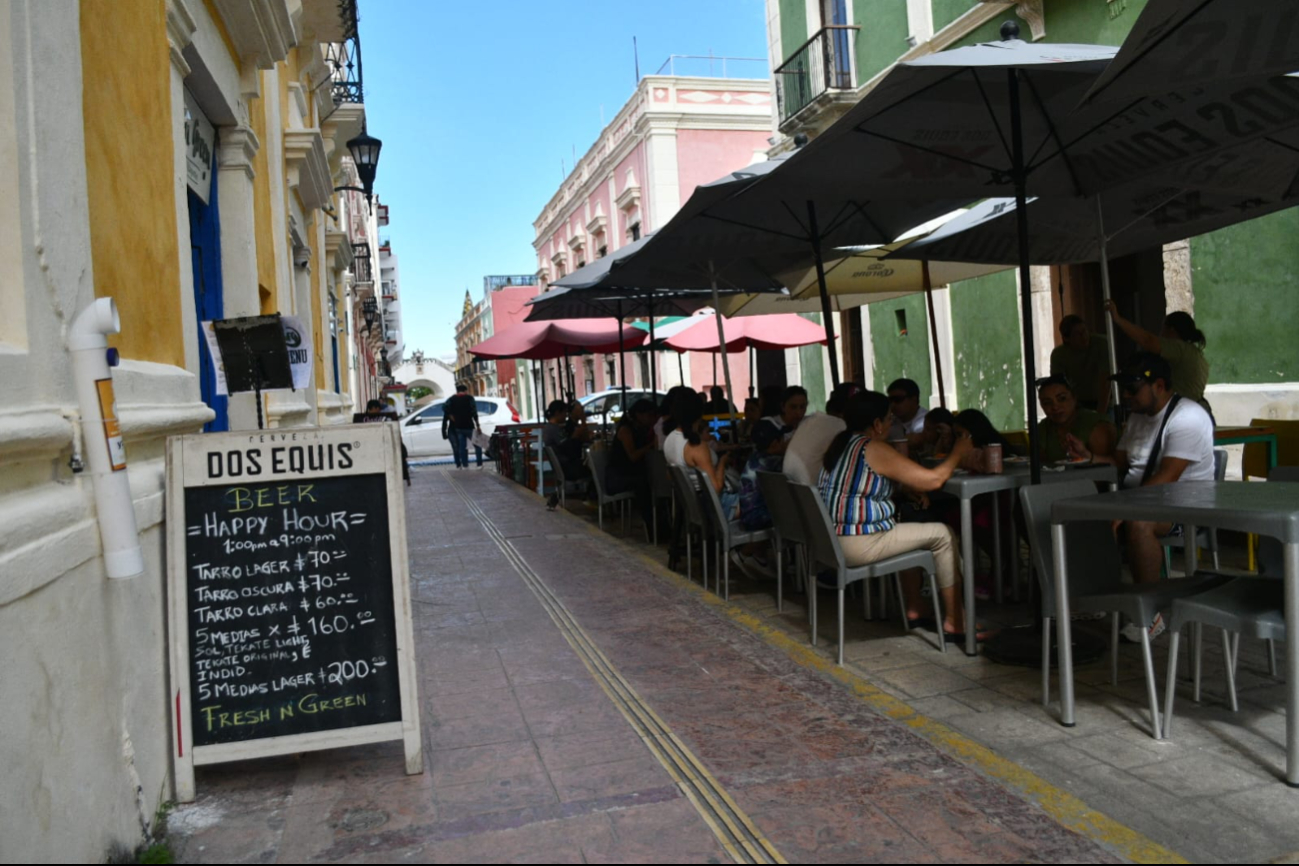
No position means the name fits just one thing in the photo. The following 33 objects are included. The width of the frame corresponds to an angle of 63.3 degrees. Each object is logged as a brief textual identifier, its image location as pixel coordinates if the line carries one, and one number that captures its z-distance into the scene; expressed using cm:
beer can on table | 514
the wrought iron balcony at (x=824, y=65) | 1719
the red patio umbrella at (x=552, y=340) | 1511
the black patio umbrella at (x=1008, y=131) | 460
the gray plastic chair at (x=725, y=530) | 634
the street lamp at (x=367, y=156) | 1285
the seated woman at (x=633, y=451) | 938
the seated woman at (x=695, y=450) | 682
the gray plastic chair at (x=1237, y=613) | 344
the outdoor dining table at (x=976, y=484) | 495
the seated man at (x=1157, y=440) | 484
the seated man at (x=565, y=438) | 1152
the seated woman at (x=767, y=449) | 650
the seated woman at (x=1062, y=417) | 590
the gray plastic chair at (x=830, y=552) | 493
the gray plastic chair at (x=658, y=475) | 811
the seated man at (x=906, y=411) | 704
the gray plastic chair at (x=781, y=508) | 542
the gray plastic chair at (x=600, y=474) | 957
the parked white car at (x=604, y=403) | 2372
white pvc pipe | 290
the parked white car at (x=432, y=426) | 2491
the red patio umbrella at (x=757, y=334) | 1380
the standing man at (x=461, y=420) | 2045
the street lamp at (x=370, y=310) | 3041
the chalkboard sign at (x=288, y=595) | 351
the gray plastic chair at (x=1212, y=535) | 553
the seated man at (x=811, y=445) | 608
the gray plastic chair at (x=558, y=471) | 1131
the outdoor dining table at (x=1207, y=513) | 325
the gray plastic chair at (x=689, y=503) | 670
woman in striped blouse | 503
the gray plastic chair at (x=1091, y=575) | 395
